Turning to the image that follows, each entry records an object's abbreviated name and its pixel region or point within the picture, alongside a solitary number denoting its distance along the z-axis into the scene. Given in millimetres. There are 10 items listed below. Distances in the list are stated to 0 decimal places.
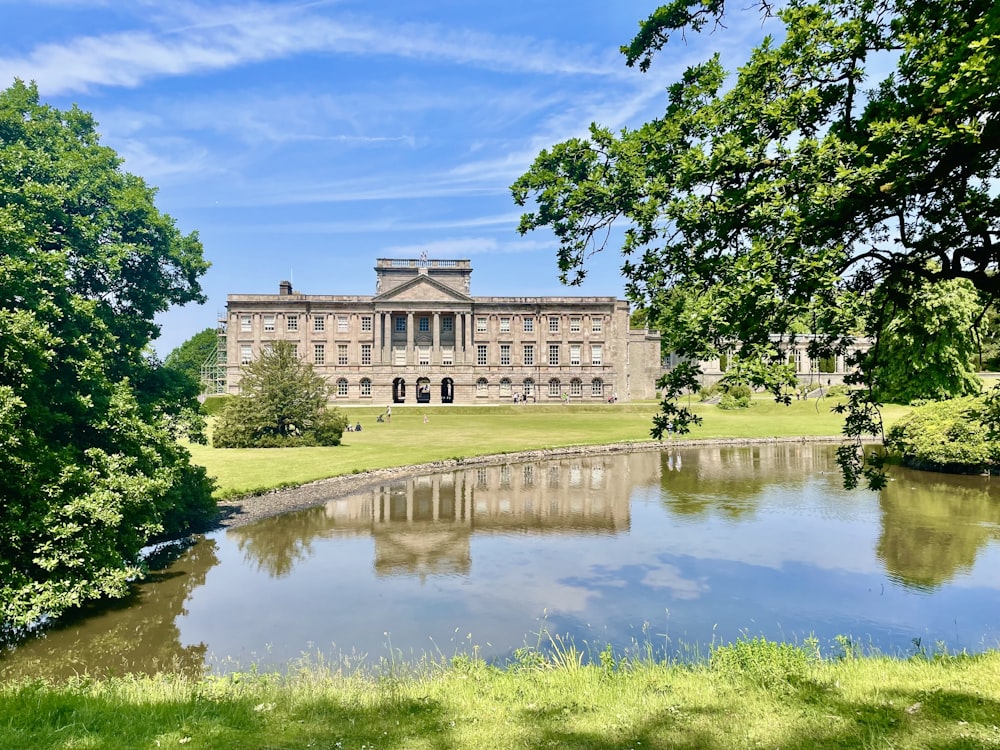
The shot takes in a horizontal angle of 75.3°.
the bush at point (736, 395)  58550
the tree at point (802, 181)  6730
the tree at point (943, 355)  34625
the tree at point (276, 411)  37062
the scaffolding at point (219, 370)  84438
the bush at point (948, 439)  28906
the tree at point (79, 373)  11766
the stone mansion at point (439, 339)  78062
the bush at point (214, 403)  60550
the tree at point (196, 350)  115688
